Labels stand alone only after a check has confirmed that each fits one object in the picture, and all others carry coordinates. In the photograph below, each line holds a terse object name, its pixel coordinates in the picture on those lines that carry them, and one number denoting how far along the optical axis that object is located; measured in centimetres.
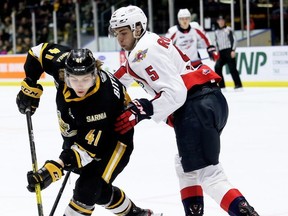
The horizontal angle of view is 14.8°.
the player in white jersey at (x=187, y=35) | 1478
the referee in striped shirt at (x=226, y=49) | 1693
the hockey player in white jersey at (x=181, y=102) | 464
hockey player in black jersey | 450
